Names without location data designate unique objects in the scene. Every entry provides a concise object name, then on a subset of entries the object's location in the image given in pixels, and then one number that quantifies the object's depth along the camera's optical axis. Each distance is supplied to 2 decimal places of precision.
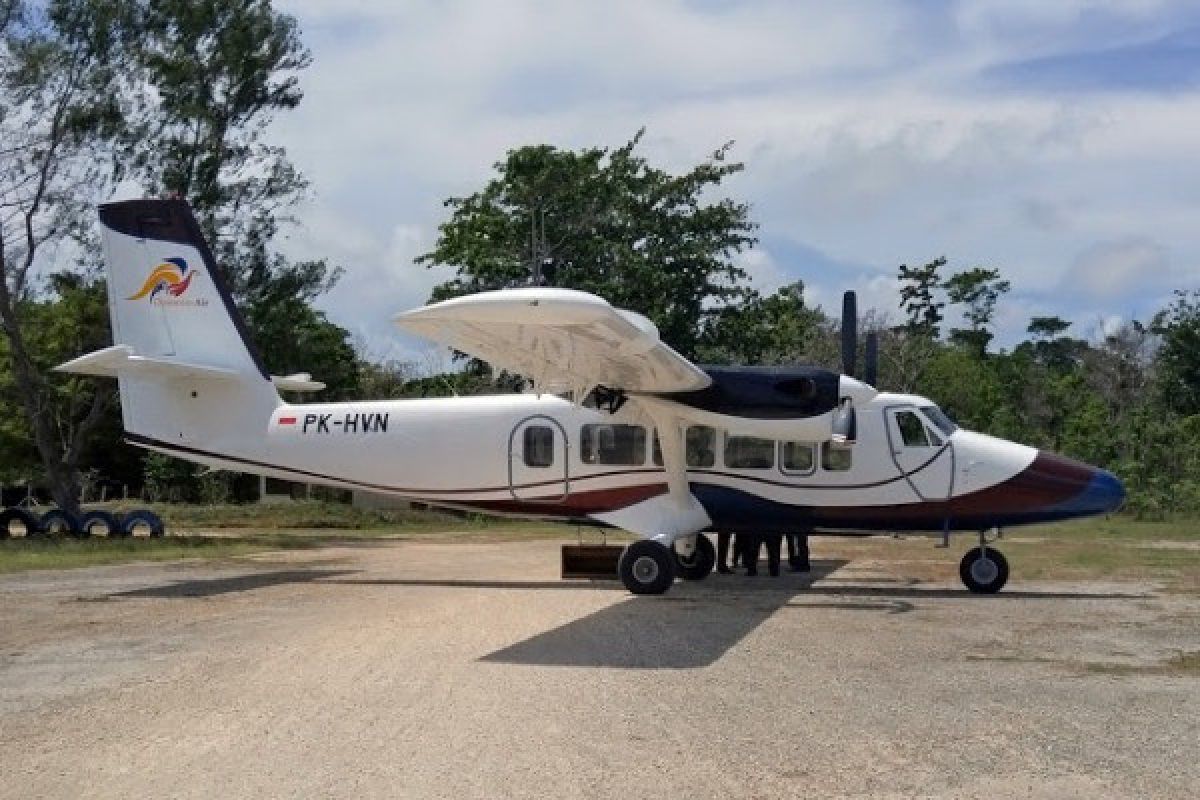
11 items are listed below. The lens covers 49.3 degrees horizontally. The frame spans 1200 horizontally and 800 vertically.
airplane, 16.36
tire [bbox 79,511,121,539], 27.45
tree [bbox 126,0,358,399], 34.06
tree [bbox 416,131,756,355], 41.16
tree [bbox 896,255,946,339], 70.94
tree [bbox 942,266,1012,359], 76.75
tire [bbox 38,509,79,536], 27.78
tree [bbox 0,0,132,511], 31.64
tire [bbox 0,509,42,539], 27.64
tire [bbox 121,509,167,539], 27.48
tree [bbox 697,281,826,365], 41.56
